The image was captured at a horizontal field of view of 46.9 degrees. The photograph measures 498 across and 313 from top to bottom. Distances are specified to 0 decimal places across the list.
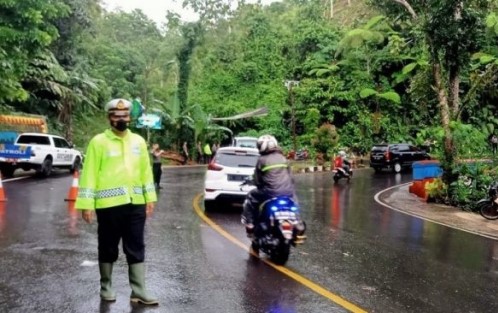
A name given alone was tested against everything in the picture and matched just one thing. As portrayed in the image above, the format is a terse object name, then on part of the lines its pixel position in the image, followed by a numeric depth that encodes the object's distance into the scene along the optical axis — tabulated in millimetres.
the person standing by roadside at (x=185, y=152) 36469
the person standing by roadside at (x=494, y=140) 32969
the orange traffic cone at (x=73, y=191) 14341
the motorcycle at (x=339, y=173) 25141
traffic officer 5461
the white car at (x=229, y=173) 12930
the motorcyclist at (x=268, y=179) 7824
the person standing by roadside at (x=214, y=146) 36438
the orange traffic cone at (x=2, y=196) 13484
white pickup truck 21686
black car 33188
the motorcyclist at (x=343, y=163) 25312
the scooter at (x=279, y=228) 7531
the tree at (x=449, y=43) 17609
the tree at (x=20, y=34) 17172
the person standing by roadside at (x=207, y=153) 35050
